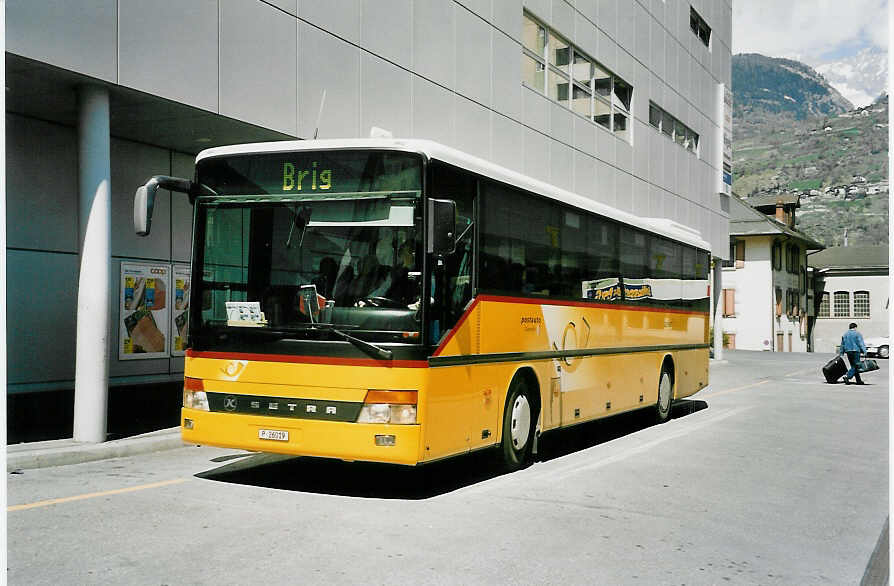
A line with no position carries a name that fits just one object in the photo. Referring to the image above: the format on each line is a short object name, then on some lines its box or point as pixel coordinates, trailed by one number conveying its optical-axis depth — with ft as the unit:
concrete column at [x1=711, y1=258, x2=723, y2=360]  134.82
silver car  185.57
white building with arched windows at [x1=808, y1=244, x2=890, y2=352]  243.81
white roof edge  26.48
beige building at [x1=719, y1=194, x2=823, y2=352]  201.16
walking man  89.92
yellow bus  25.77
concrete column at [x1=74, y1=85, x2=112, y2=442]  36.96
